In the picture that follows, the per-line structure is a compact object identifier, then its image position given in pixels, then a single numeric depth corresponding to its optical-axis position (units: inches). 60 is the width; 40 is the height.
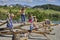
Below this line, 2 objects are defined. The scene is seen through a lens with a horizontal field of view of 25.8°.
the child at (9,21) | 210.3
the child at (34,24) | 212.6
